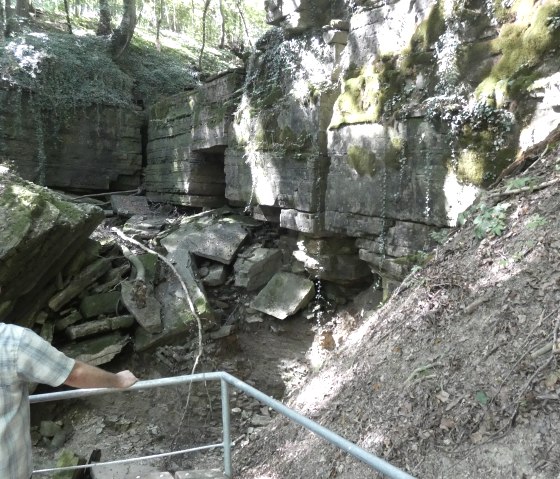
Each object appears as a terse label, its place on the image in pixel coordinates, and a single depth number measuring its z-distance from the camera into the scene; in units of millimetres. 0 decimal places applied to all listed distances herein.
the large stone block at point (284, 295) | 7484
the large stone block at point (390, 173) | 5090
